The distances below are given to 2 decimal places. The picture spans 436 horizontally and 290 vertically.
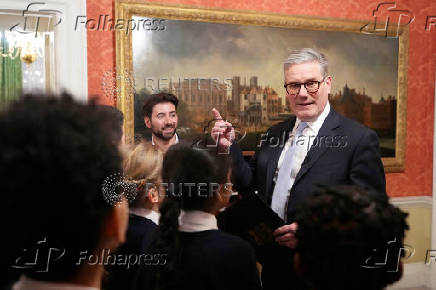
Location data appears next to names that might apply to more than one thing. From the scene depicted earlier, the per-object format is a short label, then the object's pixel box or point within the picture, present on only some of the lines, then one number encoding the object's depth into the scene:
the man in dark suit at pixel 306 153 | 2.05
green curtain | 2.88
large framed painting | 3.22
